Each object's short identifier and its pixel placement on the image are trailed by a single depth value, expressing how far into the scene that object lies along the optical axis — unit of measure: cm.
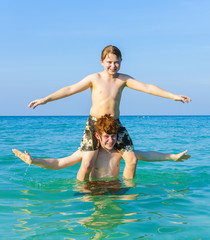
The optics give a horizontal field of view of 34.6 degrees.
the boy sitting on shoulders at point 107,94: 539
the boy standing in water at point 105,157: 524
